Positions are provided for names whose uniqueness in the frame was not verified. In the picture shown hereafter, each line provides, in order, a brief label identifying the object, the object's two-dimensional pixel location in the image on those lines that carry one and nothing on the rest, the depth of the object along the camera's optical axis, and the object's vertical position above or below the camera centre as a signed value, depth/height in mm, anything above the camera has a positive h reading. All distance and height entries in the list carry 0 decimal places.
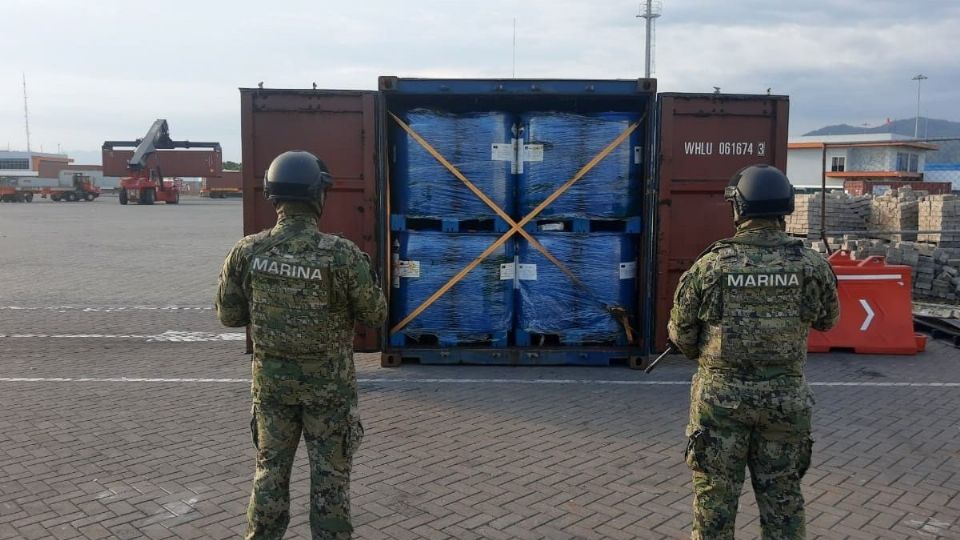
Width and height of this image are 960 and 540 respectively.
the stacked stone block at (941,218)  15772 -339
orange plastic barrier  9070 -1353
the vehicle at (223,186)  70375 +890
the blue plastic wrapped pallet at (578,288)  8180 -963
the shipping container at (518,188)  8078 +107
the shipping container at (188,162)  60406 +2633
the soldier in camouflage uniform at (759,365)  3404 -743
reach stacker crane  48750 +2289
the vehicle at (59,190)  58756 +338
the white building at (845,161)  47906 +2586
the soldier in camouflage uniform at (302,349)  3568 -721
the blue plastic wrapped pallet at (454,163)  8062 +362
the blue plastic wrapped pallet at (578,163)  8070 +376
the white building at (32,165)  81062 +3241
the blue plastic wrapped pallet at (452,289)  8156 -984
